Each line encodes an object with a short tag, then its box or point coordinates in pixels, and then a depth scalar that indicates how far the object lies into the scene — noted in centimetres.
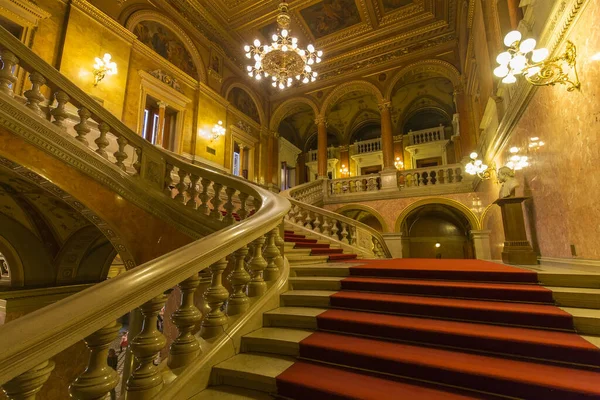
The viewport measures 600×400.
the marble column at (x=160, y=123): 841
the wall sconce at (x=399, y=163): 1452
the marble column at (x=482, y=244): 817
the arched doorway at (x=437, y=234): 1246
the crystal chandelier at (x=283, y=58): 710
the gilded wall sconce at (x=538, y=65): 294
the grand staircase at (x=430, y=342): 159
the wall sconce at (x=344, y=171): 1619
